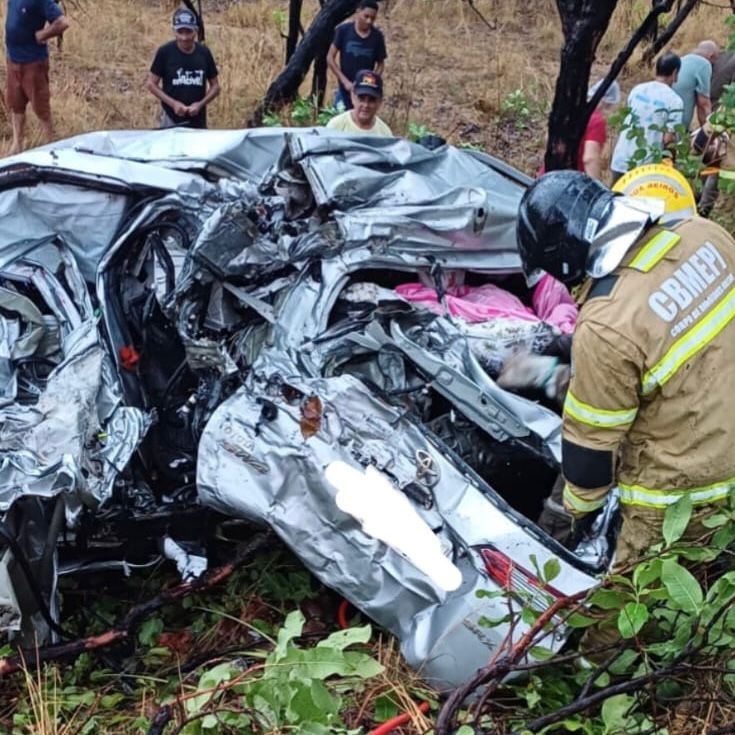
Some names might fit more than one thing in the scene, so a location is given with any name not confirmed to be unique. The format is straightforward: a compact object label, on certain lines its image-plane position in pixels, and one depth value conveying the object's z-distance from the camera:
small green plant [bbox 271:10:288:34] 11.79
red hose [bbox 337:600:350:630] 3.33
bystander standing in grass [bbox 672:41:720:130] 7.67
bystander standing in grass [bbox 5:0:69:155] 7.81
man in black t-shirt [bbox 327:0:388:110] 8.07
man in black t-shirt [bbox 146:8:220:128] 7.62
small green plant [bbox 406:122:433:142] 7.78
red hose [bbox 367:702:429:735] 2.55
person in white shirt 6.36
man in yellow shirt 5.99
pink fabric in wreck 3.76
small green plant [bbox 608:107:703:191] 5.08
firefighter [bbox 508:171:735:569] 2.58
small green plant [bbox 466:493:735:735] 2.38
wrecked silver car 3.00
